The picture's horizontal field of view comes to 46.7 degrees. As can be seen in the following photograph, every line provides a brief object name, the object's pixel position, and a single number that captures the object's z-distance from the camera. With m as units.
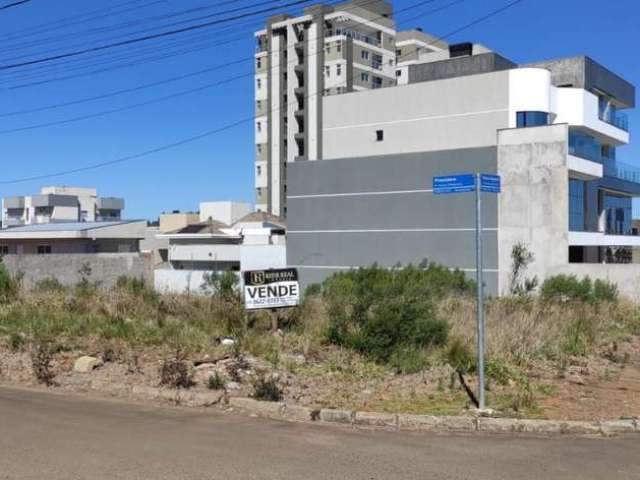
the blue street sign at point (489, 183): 8.81
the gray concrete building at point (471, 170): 46.12
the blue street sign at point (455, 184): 8.73
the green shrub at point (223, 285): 15.36
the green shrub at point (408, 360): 11.19
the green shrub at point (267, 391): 9.55
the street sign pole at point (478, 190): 8.72
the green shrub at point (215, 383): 10.12
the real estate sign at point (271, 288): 12.96
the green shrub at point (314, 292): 18.02
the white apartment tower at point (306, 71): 95.69
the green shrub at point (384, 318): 11.89
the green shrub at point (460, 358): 11.18
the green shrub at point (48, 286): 20.09
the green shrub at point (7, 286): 19.08
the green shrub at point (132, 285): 18.00
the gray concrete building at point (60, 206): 129.12
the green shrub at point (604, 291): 30.59
